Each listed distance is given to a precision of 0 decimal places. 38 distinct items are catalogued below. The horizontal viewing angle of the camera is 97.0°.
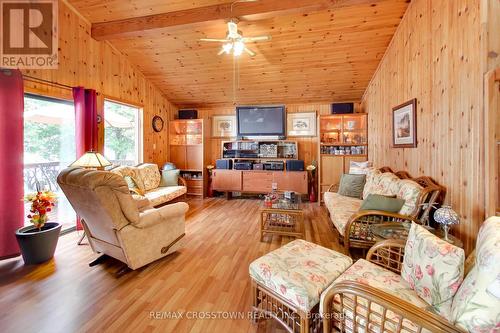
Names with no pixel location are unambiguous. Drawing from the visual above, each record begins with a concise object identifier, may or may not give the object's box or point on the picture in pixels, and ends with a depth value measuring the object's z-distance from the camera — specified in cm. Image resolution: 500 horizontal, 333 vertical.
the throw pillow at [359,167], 405
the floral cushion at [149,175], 414
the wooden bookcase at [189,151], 546
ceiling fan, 279
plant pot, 227
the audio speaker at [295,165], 495
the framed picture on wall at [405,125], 269
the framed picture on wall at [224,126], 566
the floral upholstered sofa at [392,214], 213
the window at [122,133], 407
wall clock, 505
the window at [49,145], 286
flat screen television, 512
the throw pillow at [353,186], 354
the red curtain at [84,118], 319
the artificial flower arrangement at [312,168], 500
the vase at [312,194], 502
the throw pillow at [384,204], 224
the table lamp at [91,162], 276
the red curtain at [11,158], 237
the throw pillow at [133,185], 358
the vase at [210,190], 559
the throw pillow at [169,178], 460
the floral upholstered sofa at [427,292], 84
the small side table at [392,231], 181
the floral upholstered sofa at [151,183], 381
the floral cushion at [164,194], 373
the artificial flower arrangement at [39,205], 237
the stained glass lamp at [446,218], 151
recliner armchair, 187
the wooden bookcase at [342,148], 470
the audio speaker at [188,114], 565
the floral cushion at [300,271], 127
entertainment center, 495
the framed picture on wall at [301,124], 525
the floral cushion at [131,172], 379
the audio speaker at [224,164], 530
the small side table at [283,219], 288
